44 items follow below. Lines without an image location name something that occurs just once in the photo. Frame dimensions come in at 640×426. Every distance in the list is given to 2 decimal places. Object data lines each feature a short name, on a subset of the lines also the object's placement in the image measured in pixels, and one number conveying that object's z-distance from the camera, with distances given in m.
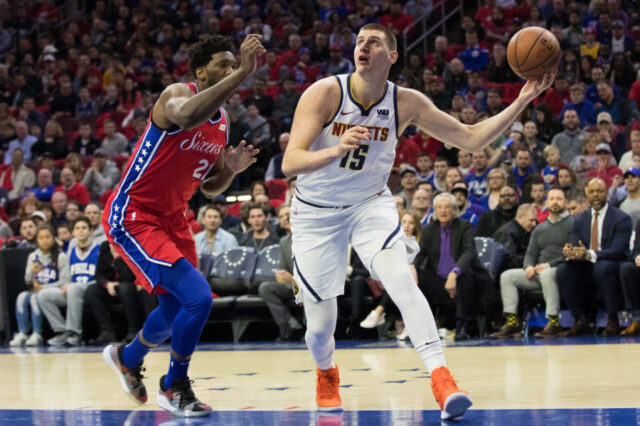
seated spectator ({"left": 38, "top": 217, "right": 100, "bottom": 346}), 10.33
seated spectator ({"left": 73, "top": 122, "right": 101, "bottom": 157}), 15.61
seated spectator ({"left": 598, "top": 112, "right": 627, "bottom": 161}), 11.29
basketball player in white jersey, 4.62
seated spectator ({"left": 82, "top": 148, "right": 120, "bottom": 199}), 13.99
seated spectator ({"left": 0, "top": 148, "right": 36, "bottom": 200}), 14.73
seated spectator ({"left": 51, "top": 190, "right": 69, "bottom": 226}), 13.09
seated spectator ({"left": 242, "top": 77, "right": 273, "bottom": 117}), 14.99
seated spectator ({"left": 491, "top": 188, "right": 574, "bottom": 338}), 8.94
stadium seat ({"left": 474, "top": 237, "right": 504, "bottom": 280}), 9.44
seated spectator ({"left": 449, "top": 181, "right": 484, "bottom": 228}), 10.20
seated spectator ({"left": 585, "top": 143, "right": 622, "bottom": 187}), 10.49
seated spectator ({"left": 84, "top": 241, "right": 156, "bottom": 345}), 10.09
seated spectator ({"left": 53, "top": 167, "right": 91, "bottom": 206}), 13.62
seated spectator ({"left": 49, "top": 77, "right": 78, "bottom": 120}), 17.38
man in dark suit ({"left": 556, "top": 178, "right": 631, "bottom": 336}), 8.69
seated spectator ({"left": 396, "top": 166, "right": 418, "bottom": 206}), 11.02
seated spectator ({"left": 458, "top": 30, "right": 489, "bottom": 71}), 14.70
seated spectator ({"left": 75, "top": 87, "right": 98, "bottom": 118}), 17.16
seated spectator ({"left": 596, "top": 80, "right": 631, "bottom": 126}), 12.37
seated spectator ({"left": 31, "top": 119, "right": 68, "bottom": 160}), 15.85
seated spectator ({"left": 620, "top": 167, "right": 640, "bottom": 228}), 9.26
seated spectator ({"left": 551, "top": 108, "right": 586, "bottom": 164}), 11.48
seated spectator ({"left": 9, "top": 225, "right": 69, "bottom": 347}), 10.61
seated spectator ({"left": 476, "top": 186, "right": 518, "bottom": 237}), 10.02
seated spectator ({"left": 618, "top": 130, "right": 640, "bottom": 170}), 10.36
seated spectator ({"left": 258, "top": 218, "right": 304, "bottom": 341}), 9.70
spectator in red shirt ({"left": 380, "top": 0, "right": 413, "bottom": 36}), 16.50
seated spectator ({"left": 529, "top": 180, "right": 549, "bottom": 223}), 10.20
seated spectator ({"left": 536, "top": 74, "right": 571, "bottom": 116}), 13.00
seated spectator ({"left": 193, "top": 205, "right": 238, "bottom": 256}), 10.47
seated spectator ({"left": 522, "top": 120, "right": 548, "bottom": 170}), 11.40
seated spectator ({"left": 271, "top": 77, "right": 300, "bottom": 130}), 14.84
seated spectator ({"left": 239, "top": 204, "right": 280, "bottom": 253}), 10.33
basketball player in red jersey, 4.75
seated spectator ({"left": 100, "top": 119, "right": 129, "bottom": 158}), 15.32
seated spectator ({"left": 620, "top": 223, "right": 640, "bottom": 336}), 8.59
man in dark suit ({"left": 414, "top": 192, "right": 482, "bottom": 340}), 9.00
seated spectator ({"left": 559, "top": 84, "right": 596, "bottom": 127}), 12.23
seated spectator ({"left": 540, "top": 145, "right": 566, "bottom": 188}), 10.72
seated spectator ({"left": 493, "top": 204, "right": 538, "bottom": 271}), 9.58
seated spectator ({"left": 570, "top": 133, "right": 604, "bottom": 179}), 10.89
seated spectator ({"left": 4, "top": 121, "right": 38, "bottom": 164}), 16.12
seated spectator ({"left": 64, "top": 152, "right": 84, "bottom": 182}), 14.30
